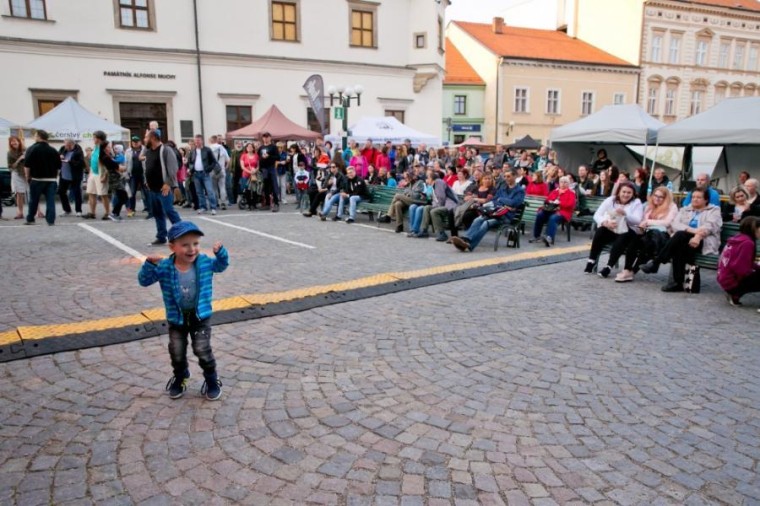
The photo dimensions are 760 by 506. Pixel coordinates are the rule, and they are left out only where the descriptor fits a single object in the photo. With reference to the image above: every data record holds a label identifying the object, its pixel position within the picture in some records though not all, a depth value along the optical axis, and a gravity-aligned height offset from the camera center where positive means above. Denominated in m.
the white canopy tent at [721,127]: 12.20 +0.74
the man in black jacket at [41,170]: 11.76 -0.22
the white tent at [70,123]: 17.88 +1.11
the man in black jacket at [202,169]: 14.80 -0.24
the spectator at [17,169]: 13.83 -0.24
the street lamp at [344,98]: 18.72 +2.11
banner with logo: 16.41 +1.86
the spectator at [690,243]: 7.59 -1.06
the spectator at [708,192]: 8.37 -0.48
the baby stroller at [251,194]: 16.09 -0.97
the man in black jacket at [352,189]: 13.94 -0.70
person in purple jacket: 6.70 -1.17
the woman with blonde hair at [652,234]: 8.11 -1.01
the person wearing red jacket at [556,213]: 11.08 -1.00
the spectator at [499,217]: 10.13 -0.98
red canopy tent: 19.92 +1.02
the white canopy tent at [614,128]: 14.91 +0.85
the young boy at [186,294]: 3.99 -0.93
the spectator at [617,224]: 8.34 -0.90
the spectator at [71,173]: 14.62 -0.35
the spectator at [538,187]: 12.92 -0.58
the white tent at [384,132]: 20.95 +1.01
